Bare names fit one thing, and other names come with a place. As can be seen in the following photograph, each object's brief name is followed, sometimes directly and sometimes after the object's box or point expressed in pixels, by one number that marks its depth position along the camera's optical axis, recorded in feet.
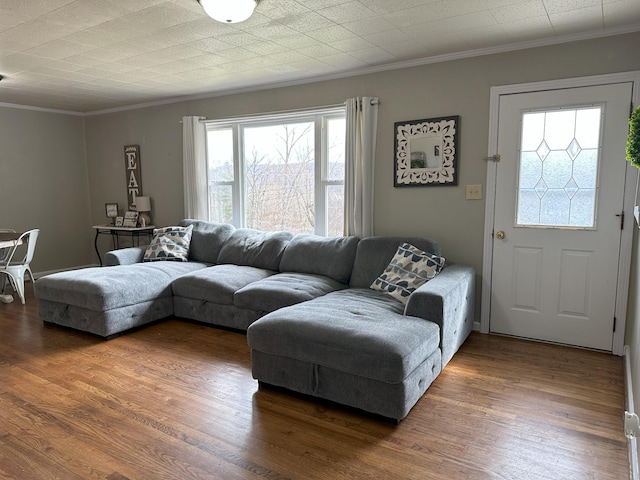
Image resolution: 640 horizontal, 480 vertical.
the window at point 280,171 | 14.65
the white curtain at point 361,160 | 13.21
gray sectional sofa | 7.75
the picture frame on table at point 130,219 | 19.21
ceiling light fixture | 7.86
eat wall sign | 19.44
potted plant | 6.39
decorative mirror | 12.11
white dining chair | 15.25
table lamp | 18.81
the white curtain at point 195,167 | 17.04
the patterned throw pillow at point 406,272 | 10.78
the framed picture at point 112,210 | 20.60
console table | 18.98
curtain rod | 13.16
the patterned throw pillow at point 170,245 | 15.49
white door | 10.23
